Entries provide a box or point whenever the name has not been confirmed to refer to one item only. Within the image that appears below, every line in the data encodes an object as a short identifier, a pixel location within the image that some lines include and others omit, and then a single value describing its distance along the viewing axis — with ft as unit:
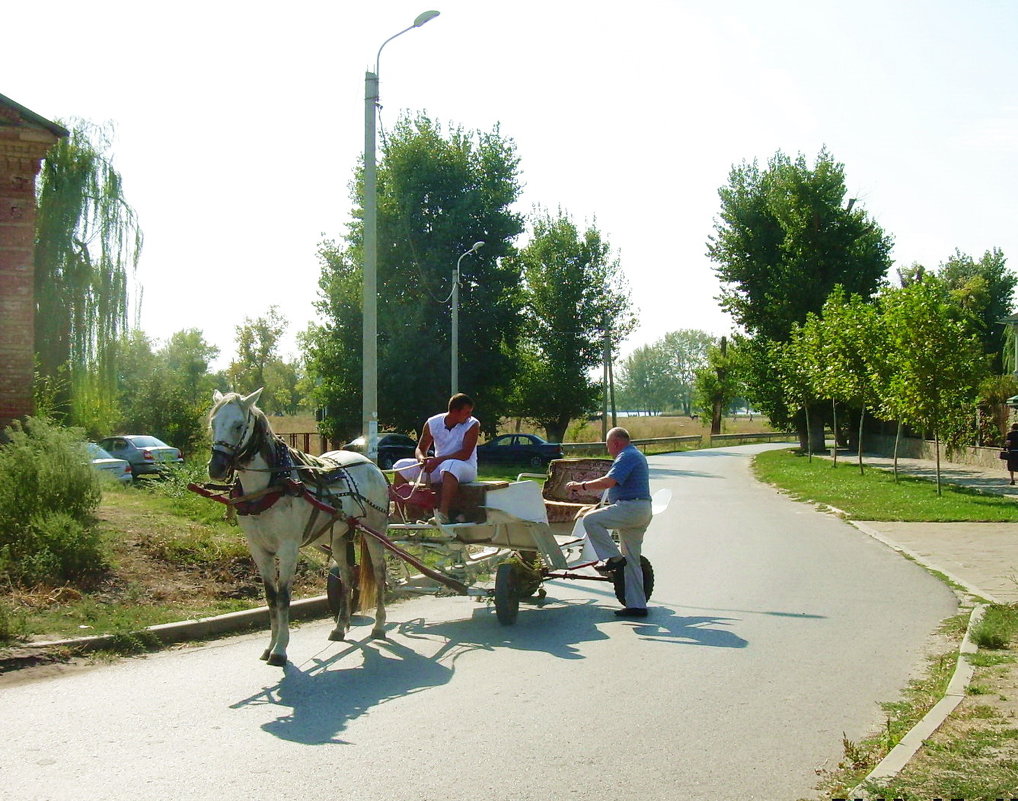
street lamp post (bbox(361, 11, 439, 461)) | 46.68
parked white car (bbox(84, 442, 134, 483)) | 78.97
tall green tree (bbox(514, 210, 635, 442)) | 181.57
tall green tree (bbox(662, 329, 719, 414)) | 584.40
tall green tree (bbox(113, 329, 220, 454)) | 123.03
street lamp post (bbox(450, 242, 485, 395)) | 110.60
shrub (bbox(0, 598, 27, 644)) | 26.40
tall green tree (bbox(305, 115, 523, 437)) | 133.90
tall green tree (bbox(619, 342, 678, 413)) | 601.62
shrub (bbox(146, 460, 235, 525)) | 46.78
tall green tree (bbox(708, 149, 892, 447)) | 146.61
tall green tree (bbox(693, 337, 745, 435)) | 272.10
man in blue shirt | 32.65
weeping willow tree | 96.17
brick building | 49.39
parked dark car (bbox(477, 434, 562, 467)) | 140.15
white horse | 24.89
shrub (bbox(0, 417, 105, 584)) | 32.60
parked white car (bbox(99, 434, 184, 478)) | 97.45
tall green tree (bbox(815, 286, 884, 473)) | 100.37
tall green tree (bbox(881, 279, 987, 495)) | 78.74
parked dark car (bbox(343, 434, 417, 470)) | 126.31
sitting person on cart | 31.32
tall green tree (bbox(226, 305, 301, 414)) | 248.32
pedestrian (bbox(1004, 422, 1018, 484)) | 88.43
